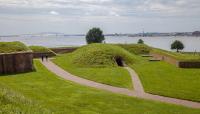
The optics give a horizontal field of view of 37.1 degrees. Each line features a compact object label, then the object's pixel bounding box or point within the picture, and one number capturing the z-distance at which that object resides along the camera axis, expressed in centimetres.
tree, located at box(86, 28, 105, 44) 8312
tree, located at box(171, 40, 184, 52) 8541
